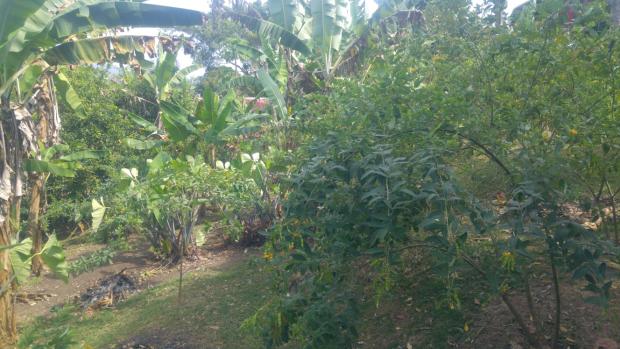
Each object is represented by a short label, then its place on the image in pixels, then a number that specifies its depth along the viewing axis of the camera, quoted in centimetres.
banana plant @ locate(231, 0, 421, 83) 1045
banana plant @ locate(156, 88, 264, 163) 954
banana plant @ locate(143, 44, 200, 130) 1098
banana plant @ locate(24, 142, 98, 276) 761
